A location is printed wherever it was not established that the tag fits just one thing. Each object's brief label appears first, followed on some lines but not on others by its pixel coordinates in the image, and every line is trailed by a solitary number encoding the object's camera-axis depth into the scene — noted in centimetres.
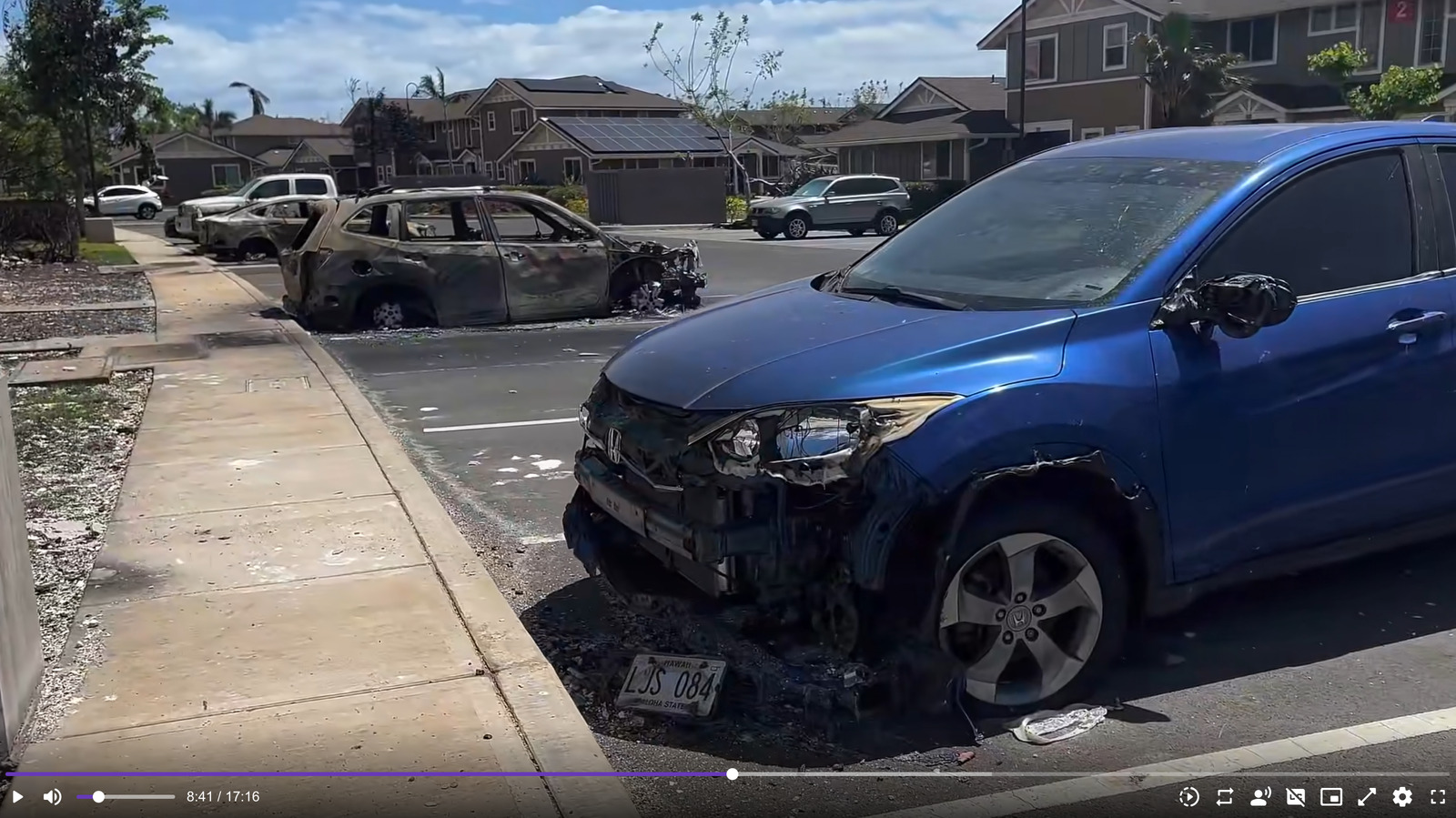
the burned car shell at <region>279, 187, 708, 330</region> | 1321
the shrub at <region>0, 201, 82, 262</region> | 2438
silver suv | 3425
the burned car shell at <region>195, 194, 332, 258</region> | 2470
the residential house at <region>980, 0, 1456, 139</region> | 3316
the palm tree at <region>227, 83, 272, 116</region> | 12075
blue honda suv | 368
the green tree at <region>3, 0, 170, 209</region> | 2856
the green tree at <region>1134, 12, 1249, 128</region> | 3581
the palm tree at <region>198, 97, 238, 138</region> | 11988
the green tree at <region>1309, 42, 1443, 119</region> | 2894
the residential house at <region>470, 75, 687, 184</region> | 6191
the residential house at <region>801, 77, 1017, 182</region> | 4509
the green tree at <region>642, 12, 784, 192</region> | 5225
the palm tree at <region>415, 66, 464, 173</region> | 7569
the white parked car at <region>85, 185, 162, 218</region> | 5639
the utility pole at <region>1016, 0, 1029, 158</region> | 4038
